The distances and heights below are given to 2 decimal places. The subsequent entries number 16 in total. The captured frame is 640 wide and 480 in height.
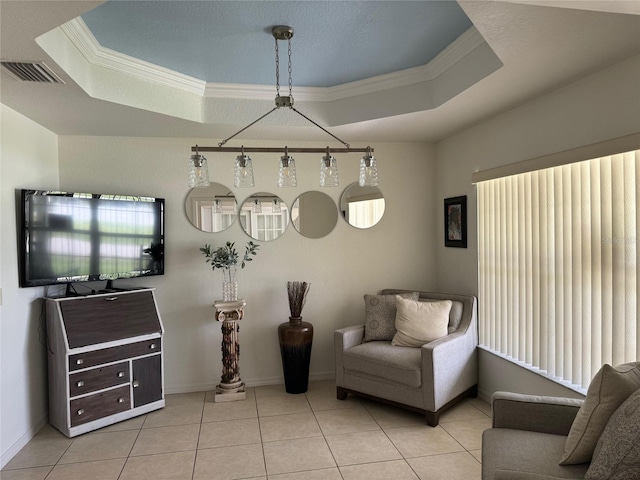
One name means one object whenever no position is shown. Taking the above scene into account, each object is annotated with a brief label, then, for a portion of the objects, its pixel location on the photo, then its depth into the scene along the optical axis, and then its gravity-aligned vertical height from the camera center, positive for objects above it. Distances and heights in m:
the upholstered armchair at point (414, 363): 3.29 -1.02
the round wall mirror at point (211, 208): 4.11 +0.32
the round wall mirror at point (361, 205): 4.42 +0.34
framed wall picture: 4.07 +0.15
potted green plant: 3.92 -0.19
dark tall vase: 3.96 -1.04
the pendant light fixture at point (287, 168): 2.38 +0.40
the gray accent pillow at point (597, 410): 1.72 -0.71
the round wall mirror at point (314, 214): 4.32 +0.25
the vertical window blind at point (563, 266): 2.39 -0.21
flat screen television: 3.17 +0.05
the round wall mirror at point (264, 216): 4.23 +0.24
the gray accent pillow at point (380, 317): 3.92 -0.73
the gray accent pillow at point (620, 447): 1.48 -0.76
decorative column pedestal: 3.87 -1.01
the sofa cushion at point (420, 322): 3.63 -0.73
